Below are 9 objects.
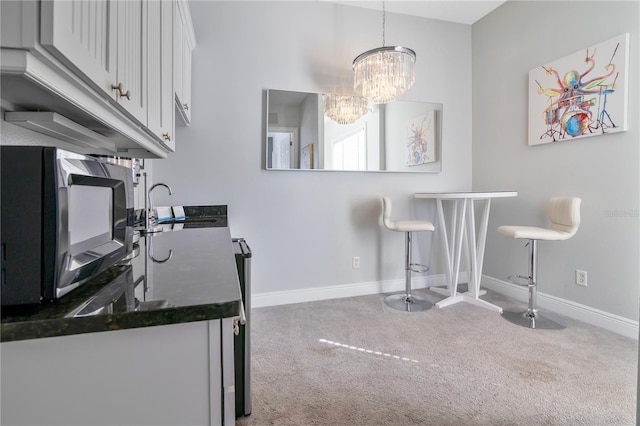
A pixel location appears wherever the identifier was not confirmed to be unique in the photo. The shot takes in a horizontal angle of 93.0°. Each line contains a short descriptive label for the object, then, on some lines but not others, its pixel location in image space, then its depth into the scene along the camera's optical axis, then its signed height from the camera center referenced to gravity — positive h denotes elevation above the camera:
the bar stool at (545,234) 2.27 -0.18
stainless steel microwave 0.53 -0.03
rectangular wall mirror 2.78 +0.74
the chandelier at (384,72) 2.47 +1.16
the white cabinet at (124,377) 0.51 -0.30
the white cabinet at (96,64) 0.55 +0.34
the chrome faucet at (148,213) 1.76 -0.03
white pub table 2.75 -0.34
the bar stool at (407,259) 2.69 -0.46
